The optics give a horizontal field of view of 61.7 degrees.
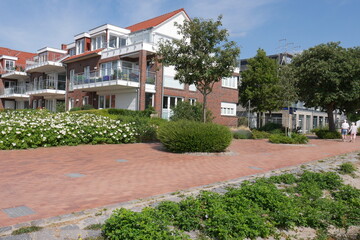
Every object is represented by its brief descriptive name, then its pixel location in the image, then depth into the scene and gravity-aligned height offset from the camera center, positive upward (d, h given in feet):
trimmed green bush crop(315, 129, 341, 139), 84.43 -4.11
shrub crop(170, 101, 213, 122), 65.87 +1.28
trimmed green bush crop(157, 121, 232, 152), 36.78 -2.41
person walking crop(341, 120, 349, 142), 74.13 -2.05
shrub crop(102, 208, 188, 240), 10.55 -4.08
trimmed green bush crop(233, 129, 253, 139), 69.37 -3.68
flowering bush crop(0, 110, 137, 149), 35.64 -2.34
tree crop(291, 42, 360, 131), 75.02 +11.11
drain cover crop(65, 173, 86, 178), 21.75 -4.45
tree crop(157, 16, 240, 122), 41.57 +8.90
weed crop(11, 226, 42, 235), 11.05 -4.35
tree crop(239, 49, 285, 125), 100.75 +12.26
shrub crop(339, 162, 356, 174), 27.86 -4.51
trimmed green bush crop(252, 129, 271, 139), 72.38 -3.97
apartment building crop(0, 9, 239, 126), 80.94 +11.34
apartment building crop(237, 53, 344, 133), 128.44 +1.08
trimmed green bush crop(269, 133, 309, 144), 60.54 -4.02
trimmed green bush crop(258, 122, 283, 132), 93.54 -2.48
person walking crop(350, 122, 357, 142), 73.59 -2.25
